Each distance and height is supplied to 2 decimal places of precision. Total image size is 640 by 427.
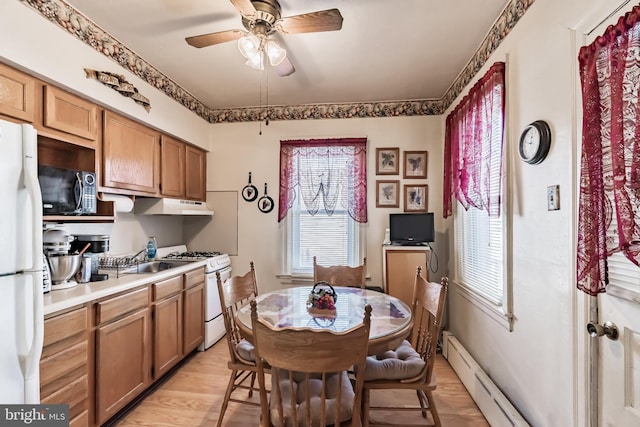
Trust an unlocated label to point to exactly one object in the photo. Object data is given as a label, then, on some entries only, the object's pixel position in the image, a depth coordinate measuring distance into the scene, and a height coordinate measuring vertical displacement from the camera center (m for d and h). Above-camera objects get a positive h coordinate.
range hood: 3.02 +0.08
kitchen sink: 2.93 -0.49
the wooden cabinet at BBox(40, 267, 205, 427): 1.63 -0.85
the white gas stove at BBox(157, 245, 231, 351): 3.20 -0.70
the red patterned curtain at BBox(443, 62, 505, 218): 2.10 +0.54
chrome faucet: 2.89 -0.39
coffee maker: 2.21 -0.23
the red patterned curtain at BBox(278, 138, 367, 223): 3.55 +0.46
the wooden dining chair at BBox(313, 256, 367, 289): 2.88 -0.56
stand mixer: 1.87 -0.26
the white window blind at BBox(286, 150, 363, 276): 3.61 -0.23
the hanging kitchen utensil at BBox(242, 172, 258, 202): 3.79 +0.28
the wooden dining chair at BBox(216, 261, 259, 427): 1.92 -0.78
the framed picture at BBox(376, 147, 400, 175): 3.57 +0.60
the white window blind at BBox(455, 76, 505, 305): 2.14 -0.22
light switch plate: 1.50 +0.08
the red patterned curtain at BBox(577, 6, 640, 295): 1.02 +0.22
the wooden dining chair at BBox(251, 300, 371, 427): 1.23 -0.58
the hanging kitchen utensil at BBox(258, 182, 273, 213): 3.76 +0.14
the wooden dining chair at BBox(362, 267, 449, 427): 1.70 -0.86
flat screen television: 3.22 -0.14
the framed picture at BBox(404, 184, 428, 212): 3.53 +0.19
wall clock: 1.58 +0.38
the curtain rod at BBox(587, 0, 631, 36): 1.13 +0.75
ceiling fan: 1.69 +1.07
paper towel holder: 2.39 +0.11
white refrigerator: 1.28 -0.22
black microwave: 1.81 +0.15
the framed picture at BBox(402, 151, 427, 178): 3.53 +0.57
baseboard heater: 1.81 -1.20
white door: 1.11 -0.50
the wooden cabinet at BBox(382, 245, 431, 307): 3.06 -0.52
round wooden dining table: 1.61 -0.60
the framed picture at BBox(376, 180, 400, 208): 3.56 +0.23
